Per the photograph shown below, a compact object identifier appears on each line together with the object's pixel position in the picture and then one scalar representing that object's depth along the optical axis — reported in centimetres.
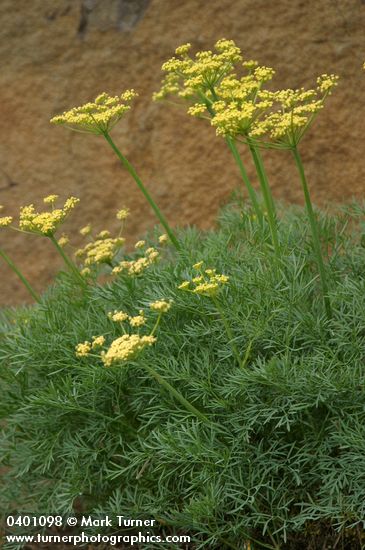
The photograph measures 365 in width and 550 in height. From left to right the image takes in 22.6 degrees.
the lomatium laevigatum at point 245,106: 224
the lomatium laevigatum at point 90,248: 251
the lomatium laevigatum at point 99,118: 249
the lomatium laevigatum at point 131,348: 205
